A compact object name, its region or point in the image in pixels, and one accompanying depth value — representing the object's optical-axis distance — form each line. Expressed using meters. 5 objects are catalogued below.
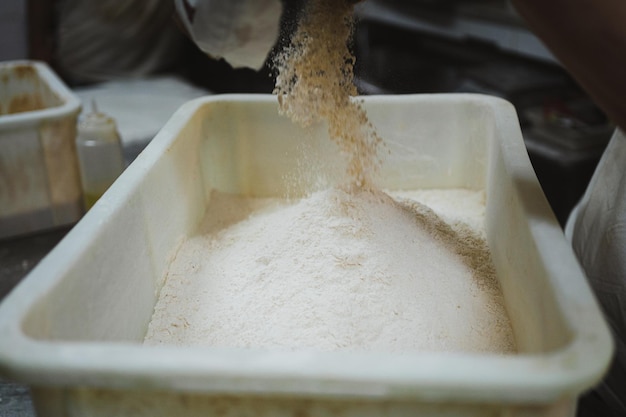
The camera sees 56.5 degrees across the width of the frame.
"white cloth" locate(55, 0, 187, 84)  2.39
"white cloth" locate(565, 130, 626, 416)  0.80
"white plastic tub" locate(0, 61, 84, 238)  1.13
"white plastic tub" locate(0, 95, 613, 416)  0.38
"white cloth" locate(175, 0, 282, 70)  0.68
